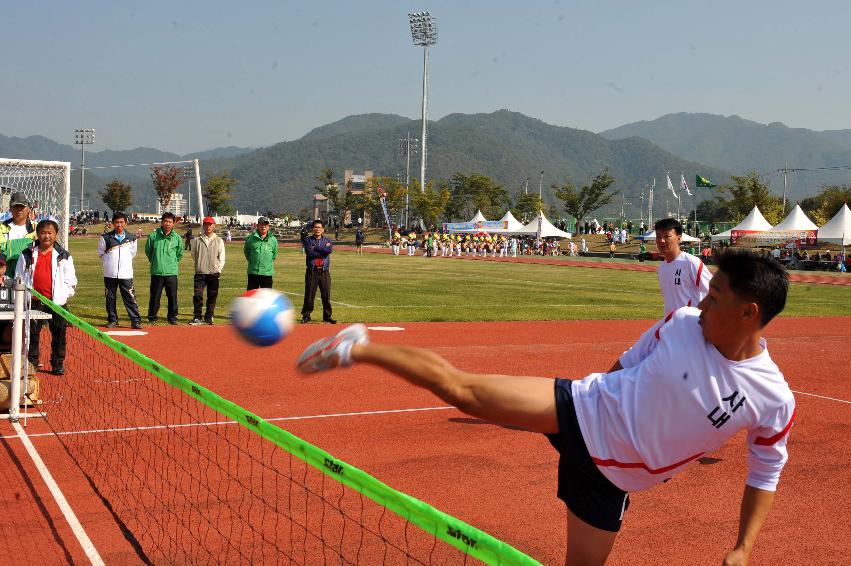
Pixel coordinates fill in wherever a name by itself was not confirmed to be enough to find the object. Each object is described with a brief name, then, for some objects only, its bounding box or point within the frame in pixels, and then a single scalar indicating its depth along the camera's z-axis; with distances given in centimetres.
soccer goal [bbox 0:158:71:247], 1684
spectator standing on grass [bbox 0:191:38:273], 1252
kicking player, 343
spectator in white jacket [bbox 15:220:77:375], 1148
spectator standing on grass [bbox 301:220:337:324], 1889
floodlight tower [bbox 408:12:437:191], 9402
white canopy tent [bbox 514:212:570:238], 7800
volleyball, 396
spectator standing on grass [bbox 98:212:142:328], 1680
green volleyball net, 478
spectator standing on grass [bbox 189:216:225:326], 1819
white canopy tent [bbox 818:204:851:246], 5166
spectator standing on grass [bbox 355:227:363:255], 6469
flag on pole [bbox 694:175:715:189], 7900
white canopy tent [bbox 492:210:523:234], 8273
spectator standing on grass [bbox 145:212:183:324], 1780
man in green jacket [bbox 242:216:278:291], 1797
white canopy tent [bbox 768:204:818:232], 5716
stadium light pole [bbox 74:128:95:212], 10964
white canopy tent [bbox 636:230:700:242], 7943
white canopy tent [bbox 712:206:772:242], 6009
